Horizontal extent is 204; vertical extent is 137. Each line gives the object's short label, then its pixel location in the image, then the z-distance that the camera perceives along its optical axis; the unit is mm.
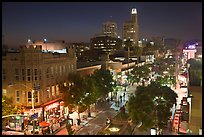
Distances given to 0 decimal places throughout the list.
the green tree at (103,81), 39462
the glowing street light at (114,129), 26188
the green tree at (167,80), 54044
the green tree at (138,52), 107356
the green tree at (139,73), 64062
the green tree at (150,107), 23156
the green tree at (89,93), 32566
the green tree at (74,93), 31922
